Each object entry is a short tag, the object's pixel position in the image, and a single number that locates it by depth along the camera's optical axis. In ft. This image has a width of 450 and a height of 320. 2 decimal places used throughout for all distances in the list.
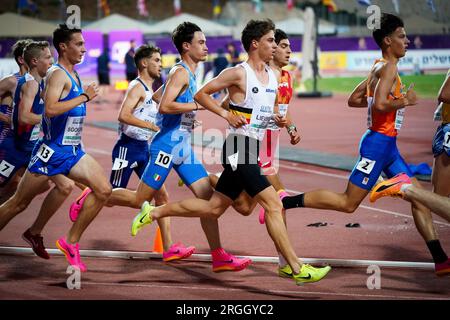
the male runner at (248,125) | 49.98
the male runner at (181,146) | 55.62
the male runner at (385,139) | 52.39
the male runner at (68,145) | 53.01
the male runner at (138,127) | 62.85
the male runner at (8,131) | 65.21
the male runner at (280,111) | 57.93
